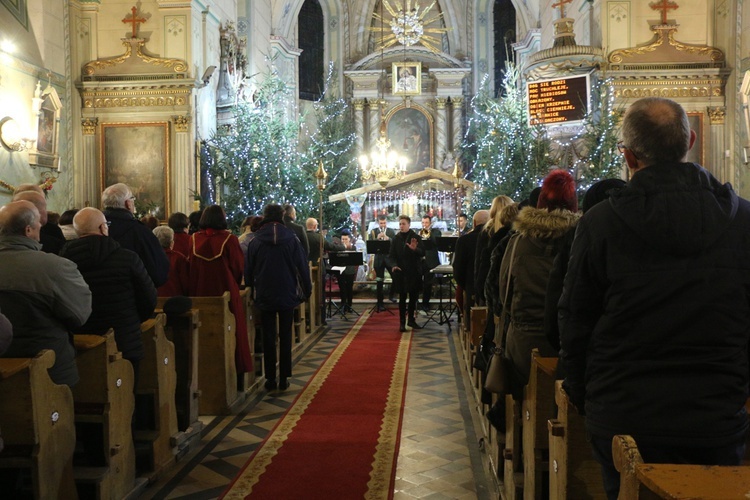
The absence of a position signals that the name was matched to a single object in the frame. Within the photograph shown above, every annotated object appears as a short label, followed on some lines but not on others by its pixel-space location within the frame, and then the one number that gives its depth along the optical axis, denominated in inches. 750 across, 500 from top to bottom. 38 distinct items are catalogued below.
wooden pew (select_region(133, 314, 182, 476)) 191.0
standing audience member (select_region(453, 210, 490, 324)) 316.8
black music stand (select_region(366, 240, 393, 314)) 481.2
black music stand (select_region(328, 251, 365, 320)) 484.1
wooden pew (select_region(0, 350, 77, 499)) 131.7
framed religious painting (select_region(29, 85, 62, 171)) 509.4
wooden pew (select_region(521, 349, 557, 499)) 135.9
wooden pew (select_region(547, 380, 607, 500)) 110.9
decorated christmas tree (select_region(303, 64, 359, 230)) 967.6
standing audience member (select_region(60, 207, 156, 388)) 170.7
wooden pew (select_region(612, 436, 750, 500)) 63.4
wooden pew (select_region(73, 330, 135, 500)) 160.4
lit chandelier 931.3
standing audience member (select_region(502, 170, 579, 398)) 148.9
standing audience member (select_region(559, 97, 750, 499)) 82.7
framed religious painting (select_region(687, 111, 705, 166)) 575.2
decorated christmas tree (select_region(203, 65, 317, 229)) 655.1
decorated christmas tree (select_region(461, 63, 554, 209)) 612.1
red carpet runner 182.1
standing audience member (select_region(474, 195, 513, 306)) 203.8
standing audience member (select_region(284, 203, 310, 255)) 354.9
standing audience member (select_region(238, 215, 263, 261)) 321.7
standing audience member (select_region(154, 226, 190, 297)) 262.8
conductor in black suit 436.8
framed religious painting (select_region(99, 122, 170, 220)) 610.5
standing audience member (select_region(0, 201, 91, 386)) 142.2
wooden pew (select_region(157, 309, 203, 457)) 221.8
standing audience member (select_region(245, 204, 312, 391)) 284.7
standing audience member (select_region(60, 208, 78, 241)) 233.1
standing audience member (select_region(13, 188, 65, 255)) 192.9
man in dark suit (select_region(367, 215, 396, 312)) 510.9
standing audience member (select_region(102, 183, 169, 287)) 196.1
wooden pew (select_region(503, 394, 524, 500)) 159.5
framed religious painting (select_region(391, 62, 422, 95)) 1111.0
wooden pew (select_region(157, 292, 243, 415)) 253.3
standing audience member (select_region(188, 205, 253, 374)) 260.1
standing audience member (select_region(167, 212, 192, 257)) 273.4
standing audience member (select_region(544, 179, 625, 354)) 101.5
